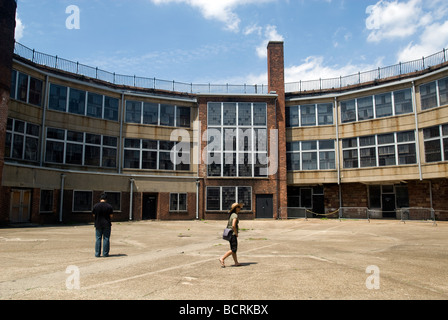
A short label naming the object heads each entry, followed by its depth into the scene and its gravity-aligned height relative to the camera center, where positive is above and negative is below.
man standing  10.48 -0.72
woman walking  8.93 -0.72
